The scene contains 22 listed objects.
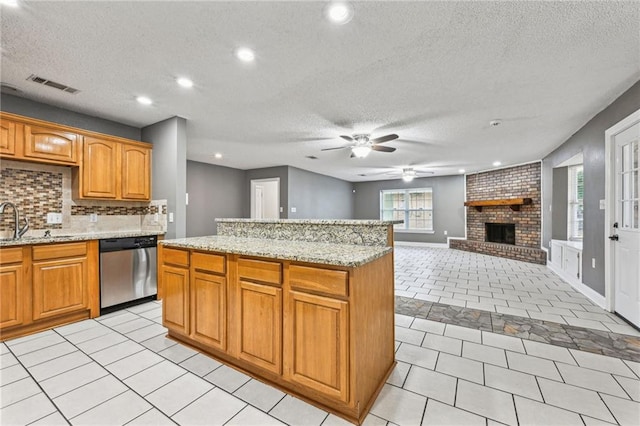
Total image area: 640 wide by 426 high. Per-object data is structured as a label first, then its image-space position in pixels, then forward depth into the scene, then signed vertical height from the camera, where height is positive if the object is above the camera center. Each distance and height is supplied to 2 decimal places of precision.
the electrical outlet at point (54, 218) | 3.21 -0.06
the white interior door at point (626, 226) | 2.72 -0.14
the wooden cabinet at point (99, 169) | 3.25 +0.54
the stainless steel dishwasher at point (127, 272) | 3.07 -0.70
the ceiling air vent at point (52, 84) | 2.54 +1.26
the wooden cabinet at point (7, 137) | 2.69 +0.75
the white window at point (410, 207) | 9.26 +0.20
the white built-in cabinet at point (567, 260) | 4.04 -0.80
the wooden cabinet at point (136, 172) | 3.56 +0.54
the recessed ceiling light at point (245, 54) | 2.12 +1.27
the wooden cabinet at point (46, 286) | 2.49 -0.72
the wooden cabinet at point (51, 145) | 2.86 +0.75
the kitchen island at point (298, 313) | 1.54 -0.66
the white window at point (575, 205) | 5.06 +0.14
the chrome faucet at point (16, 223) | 2.78 -0.11
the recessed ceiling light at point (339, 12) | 1.66 +1.25
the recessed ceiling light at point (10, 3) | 1.62 +1.26
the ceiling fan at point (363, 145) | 4.20 +1.05
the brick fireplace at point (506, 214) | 6.50 -0.04
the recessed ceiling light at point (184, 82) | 2.59 +1.27
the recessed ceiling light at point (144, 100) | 2.99 +1.26
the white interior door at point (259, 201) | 8.02 +0.37
